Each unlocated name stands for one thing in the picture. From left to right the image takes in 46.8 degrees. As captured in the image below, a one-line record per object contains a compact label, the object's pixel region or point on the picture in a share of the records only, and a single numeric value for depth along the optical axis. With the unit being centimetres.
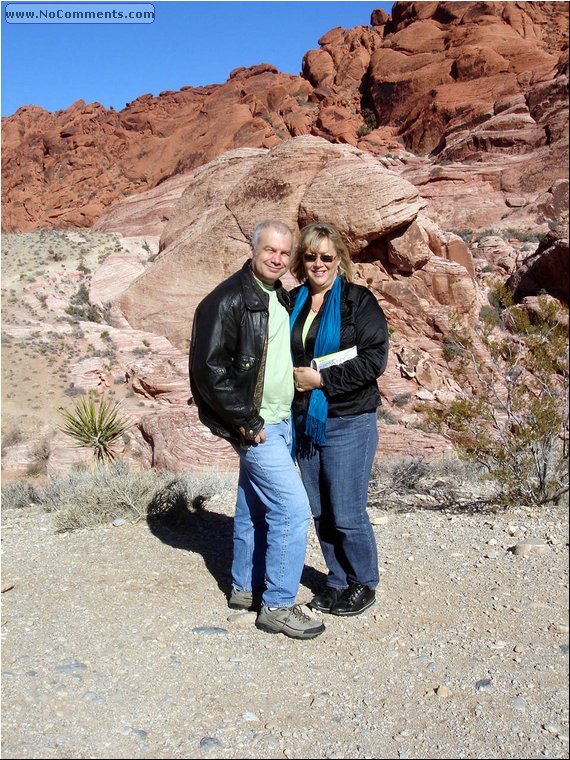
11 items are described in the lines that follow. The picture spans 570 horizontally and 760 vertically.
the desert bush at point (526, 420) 543
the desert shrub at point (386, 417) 1298
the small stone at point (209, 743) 250
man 324
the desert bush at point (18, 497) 690
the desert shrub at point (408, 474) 655
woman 348
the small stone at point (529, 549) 432
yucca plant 889
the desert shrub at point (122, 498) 543
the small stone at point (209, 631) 356
